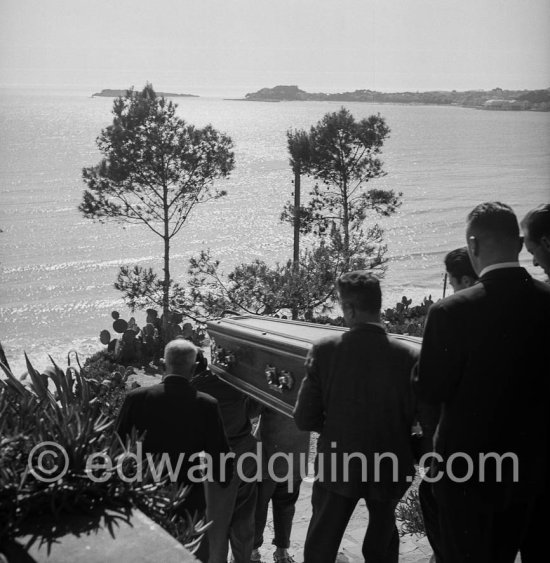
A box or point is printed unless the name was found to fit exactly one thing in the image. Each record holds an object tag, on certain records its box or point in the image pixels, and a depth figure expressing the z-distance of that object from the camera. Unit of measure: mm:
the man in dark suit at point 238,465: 4355
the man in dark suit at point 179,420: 3688
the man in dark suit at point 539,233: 2869
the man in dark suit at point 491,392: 2656
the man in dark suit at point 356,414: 3195
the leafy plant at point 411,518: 5041
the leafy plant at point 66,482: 2510
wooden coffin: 4043
